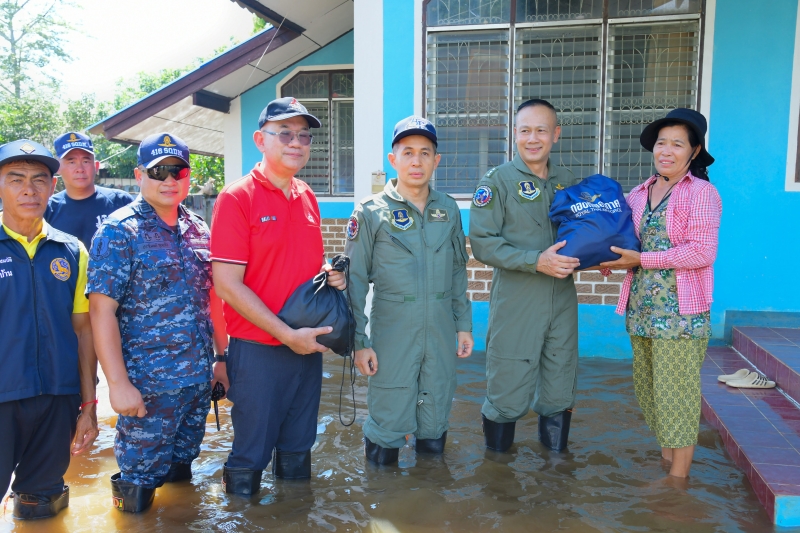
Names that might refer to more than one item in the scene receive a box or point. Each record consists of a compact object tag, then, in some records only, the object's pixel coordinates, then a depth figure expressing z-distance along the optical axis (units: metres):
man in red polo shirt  2.78
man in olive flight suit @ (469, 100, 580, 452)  3.43
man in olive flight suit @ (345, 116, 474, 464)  3.25
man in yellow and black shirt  2.56
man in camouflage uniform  2.62
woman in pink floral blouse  3.06
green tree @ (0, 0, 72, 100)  25.98
